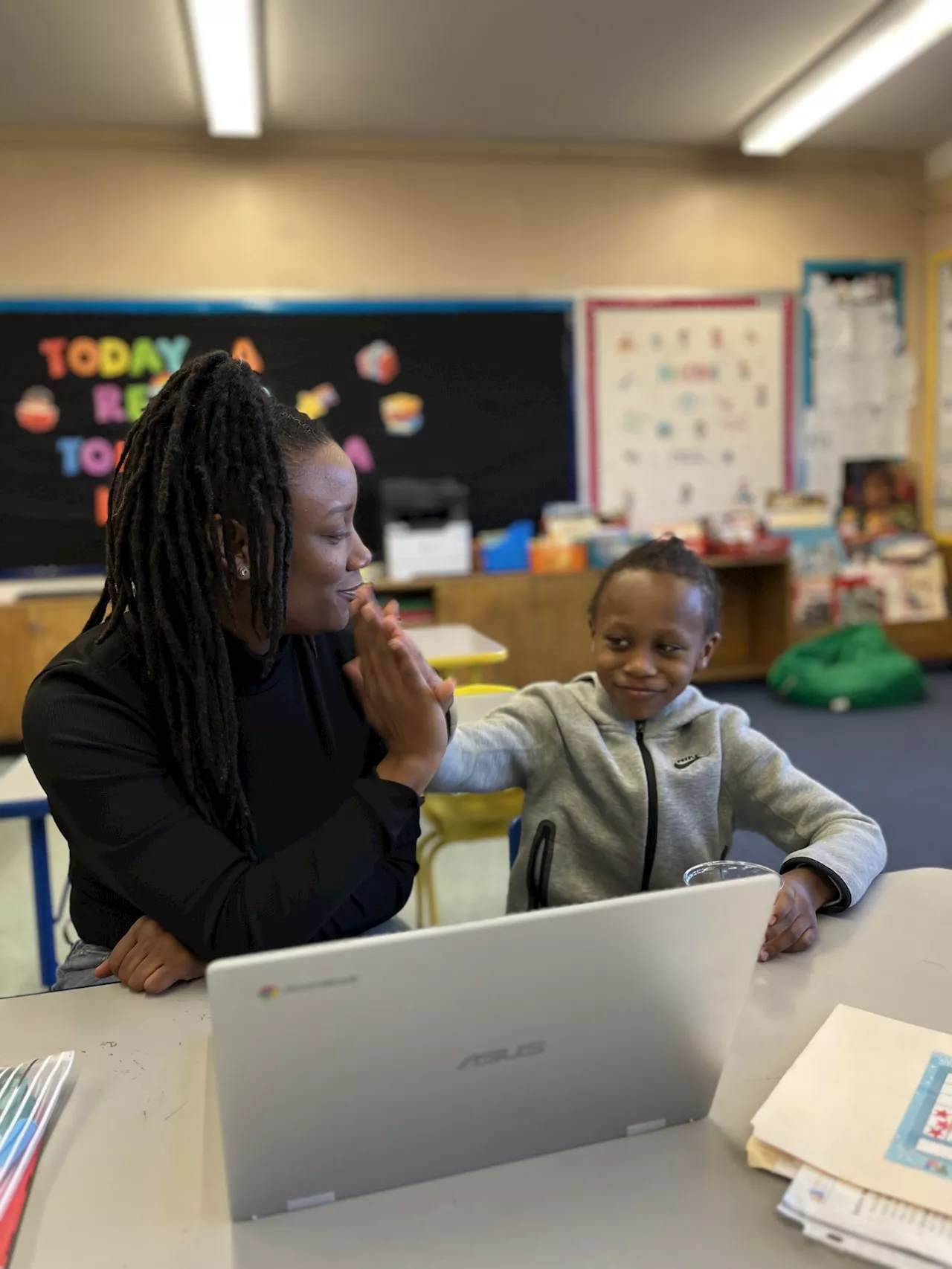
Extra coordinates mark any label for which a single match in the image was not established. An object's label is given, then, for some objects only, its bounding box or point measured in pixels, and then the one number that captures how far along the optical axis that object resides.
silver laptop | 0.55
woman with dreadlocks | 0.89
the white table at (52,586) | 4.44
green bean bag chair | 4.45
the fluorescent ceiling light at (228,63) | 3.09
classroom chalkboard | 4.38
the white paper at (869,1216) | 0.58
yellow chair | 2.08
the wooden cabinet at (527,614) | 4.47
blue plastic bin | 4.66
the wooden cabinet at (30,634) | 4.13
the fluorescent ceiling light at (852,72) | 3.37
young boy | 1.28
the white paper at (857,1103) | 0.63
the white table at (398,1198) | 0.60
